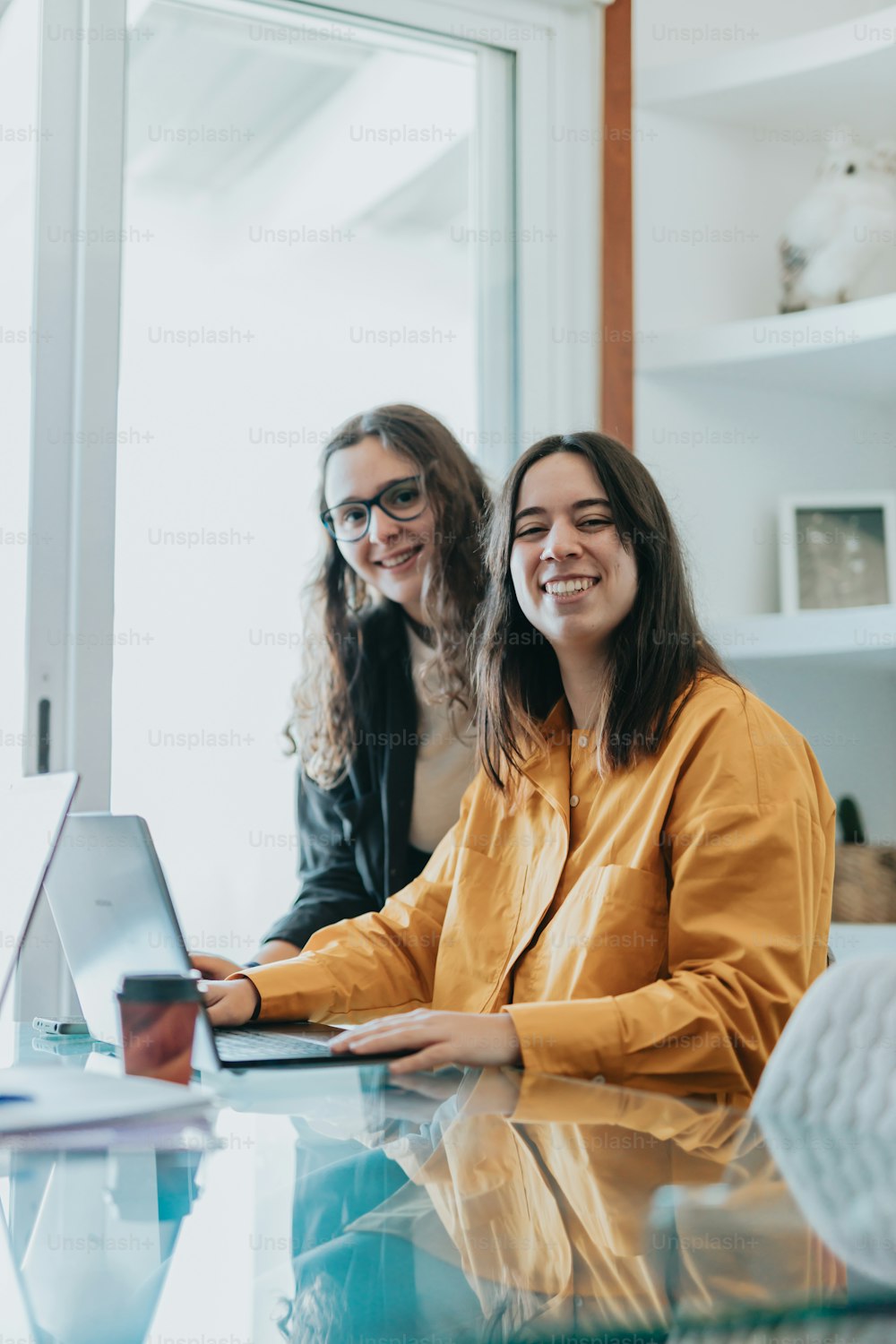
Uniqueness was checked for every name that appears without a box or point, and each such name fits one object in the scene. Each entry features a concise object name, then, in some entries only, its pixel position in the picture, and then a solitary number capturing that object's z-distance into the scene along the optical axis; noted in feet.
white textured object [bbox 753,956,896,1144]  3.73
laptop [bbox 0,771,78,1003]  4.24
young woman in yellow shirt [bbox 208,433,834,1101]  4.34
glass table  2.15
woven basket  8.03
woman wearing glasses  7.22
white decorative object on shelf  8.33
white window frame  7.60
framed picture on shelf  8.79
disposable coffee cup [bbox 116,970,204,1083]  3.68
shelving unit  8.50
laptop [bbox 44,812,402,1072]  4.21
